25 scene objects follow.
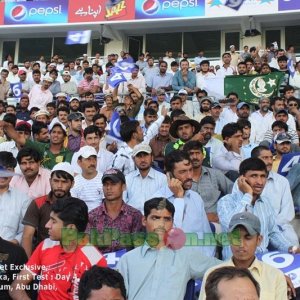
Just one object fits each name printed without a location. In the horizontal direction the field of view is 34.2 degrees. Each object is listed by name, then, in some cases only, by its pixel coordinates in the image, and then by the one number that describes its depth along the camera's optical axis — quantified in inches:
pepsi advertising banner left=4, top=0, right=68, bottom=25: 725.5
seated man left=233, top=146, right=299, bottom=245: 161.6
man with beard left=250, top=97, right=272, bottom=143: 314.4
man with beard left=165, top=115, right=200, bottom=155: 225.3
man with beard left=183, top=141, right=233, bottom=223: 178.4
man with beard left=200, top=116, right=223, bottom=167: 239.1
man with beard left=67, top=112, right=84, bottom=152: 257.1
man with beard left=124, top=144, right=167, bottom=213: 180.5
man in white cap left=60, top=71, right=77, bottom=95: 462.4
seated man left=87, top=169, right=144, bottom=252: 148.3
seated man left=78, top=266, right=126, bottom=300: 88.6
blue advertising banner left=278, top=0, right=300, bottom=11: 633.0
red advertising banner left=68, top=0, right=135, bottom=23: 699.4
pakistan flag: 388.8
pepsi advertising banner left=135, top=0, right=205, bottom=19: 667.4
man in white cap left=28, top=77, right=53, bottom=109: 419.8
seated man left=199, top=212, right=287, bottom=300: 115.4
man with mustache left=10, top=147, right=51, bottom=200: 186.5
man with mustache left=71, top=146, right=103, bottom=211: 182.7
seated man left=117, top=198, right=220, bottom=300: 118.2
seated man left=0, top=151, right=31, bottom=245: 157.3
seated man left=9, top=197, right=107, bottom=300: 119.8
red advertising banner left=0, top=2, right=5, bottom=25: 746.2
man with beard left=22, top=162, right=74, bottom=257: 151.4
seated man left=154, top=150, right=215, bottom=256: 146.9
